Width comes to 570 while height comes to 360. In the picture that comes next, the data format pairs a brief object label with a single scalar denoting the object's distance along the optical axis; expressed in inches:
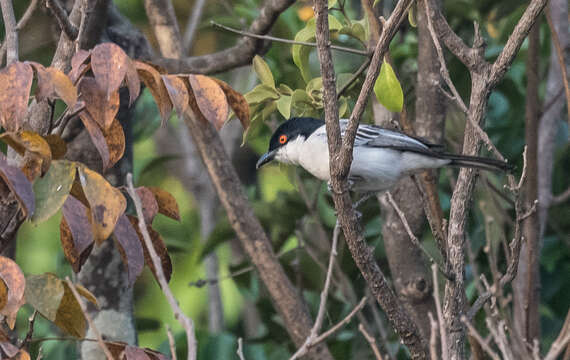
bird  285.0
